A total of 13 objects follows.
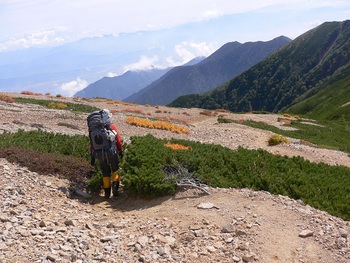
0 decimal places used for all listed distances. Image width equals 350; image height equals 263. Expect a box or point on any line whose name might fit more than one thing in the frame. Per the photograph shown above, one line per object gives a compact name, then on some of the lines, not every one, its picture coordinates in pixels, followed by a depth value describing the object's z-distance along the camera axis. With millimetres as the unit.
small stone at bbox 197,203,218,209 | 9982
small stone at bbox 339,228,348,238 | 8850
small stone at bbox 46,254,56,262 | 7016
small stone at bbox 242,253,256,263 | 7582
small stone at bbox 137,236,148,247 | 8123
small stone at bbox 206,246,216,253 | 7887
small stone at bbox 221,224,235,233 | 8586
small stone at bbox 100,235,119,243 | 8309
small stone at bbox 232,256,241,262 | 7605
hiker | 11609
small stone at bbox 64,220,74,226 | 8871
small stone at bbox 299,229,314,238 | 8586
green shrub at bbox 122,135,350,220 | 11359
